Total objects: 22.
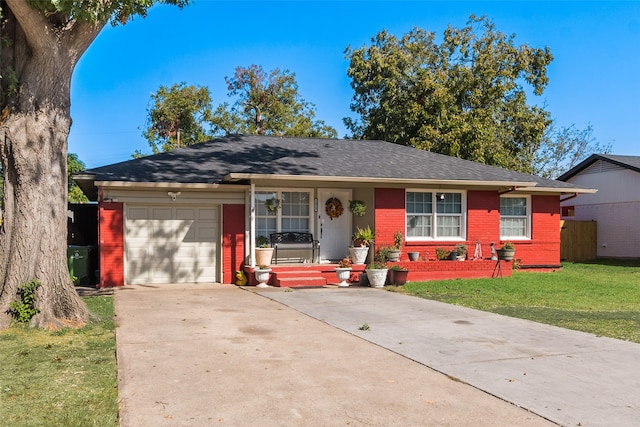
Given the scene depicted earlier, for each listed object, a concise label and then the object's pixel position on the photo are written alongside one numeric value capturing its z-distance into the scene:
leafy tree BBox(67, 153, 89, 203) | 41.72
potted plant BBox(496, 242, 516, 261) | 17.14
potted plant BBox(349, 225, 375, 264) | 16.08
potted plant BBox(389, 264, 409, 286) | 15.08
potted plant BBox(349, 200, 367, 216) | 16.39
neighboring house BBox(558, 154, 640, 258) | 23.86
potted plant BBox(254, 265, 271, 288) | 14.59
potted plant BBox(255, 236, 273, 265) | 15.15
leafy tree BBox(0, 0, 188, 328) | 8.65
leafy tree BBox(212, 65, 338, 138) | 36.94
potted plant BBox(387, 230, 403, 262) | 15.87
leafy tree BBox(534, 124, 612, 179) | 43.50
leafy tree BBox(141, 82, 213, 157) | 36.75
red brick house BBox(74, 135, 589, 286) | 14.82
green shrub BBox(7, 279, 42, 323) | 8.48
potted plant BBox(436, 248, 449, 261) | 16.75
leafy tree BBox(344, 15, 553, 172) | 27.98
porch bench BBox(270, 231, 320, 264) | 16.33
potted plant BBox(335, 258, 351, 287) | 14.92
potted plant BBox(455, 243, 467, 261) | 16.72
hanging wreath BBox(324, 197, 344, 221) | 16.97
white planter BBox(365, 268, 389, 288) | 14.69
